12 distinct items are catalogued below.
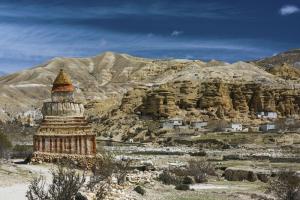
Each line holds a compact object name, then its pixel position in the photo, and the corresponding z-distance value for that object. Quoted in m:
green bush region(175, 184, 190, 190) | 30.20
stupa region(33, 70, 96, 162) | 38.53
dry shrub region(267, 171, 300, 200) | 24.48
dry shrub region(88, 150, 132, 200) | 23.06
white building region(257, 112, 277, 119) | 139.75
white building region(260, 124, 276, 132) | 111.62
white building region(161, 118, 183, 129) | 119.75
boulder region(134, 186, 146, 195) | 26.58
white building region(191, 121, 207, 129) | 119.06
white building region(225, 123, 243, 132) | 113.50
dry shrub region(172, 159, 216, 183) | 36.49
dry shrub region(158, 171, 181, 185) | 33.37
